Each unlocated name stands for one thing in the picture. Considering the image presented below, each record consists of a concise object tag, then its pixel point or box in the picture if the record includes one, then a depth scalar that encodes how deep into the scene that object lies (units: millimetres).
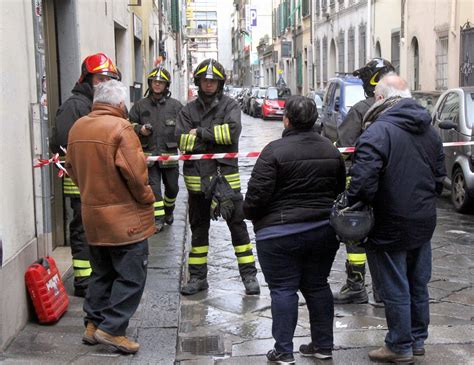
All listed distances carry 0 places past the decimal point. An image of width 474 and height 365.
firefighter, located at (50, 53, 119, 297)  5391
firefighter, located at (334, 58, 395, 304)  5578
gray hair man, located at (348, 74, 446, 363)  4152
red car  33500
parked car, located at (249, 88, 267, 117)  36878
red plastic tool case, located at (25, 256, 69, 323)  4867
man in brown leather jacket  4352
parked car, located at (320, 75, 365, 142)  15461
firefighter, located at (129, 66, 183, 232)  8039
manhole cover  4750
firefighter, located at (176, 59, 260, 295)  5777
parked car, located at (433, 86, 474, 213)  9383
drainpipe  5199
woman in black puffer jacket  4227
